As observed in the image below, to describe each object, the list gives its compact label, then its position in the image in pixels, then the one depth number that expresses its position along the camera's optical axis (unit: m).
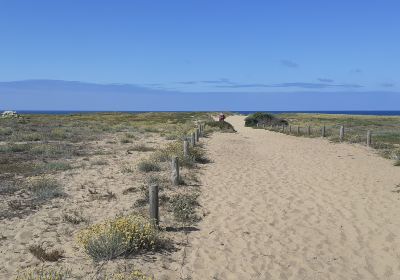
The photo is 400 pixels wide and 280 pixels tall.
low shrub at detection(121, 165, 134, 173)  16.69
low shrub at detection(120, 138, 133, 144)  30.17
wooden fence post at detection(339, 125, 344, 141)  31.37
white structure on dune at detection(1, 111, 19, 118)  70.12
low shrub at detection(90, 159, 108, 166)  18.58
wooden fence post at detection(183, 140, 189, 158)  19.72
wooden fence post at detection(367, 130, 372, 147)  27.97
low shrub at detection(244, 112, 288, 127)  59.88
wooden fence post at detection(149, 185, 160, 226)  9.19
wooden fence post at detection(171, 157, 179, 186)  14.15
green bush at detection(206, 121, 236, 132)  47.42
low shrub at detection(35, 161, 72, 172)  17.07
